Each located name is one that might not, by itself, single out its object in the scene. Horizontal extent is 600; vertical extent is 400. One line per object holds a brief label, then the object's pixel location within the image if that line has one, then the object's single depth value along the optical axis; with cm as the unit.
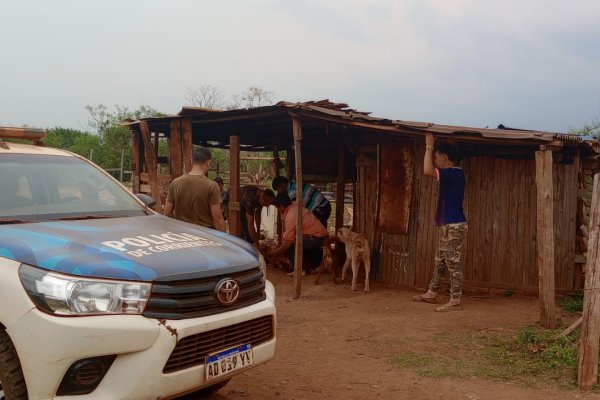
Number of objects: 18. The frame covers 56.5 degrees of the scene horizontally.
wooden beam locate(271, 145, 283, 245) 1239
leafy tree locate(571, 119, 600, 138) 1984
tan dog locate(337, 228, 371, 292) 859
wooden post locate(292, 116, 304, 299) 790
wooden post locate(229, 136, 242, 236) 901
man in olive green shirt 581
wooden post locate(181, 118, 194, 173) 1003
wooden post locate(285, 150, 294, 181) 1250
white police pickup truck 268
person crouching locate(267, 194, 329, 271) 927
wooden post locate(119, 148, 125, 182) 2492
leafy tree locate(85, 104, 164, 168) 2991
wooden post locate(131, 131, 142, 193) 1142
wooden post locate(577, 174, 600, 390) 452
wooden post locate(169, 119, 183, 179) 1022
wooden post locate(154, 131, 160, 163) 1131
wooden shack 786
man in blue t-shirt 697
